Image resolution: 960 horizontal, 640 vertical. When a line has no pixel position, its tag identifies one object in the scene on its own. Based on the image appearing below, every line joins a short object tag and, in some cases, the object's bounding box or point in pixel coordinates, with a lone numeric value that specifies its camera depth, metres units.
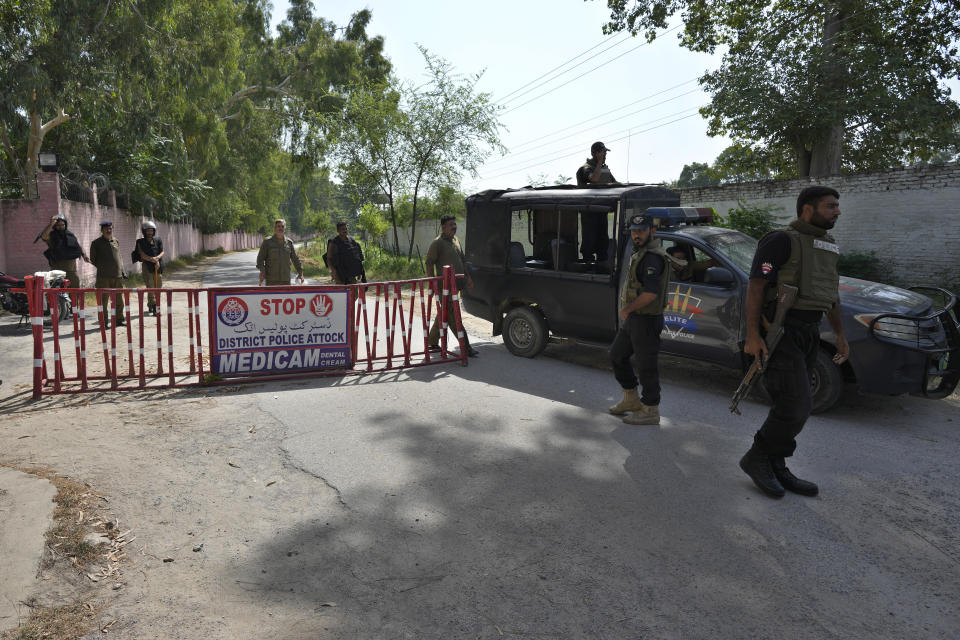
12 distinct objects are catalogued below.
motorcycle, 9.81
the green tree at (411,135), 21.06
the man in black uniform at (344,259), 9.21
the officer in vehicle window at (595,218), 7.41
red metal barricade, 5.86
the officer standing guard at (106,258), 9.68
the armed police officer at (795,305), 3.60
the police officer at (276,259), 8.73
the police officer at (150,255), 10.27
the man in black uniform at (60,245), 10.18
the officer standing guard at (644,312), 4.93
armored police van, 5.16
